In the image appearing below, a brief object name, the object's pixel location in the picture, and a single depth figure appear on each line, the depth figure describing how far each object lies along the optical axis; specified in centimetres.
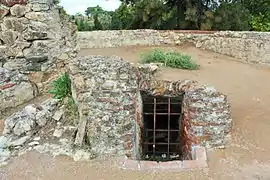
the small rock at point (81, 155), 246
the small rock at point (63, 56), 370
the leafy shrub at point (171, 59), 514
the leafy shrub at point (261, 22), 728
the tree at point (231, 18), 715
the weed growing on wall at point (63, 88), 303
